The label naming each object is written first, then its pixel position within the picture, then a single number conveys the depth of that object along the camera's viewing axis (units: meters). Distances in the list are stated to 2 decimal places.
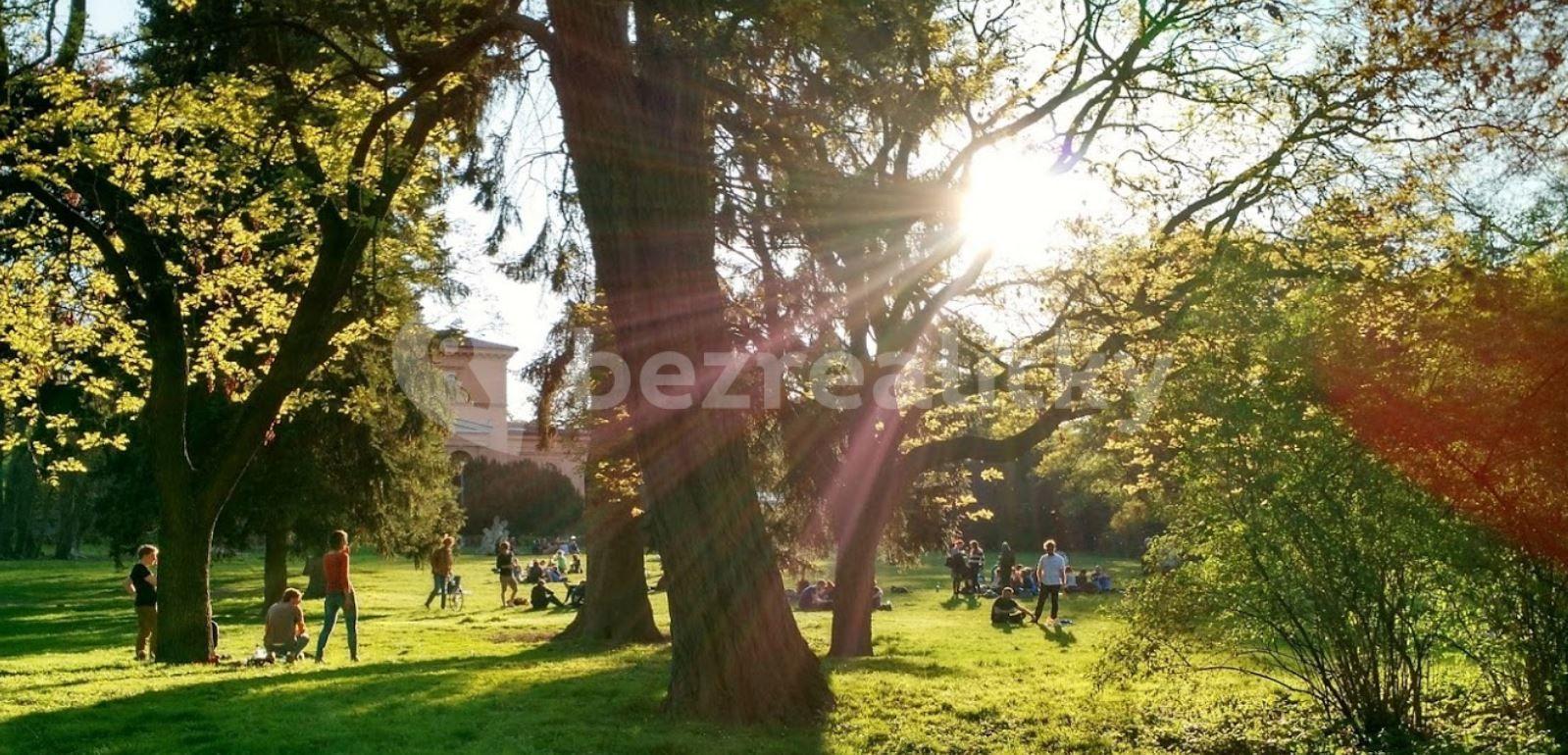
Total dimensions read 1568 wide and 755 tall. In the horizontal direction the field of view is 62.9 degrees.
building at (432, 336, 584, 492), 59.16
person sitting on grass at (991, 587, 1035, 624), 24.97
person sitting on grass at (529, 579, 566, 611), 29.94
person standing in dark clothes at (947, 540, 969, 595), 34.03
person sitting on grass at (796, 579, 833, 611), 30.20
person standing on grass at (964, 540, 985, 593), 33.94
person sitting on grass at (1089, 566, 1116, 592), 34.45
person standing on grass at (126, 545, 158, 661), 16.16
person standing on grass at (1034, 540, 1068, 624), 24.19
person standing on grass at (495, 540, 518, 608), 30.30
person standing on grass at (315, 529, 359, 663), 15.98
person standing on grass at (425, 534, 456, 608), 29.28
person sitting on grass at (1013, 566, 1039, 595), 34.53
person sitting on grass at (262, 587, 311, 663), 16.16
